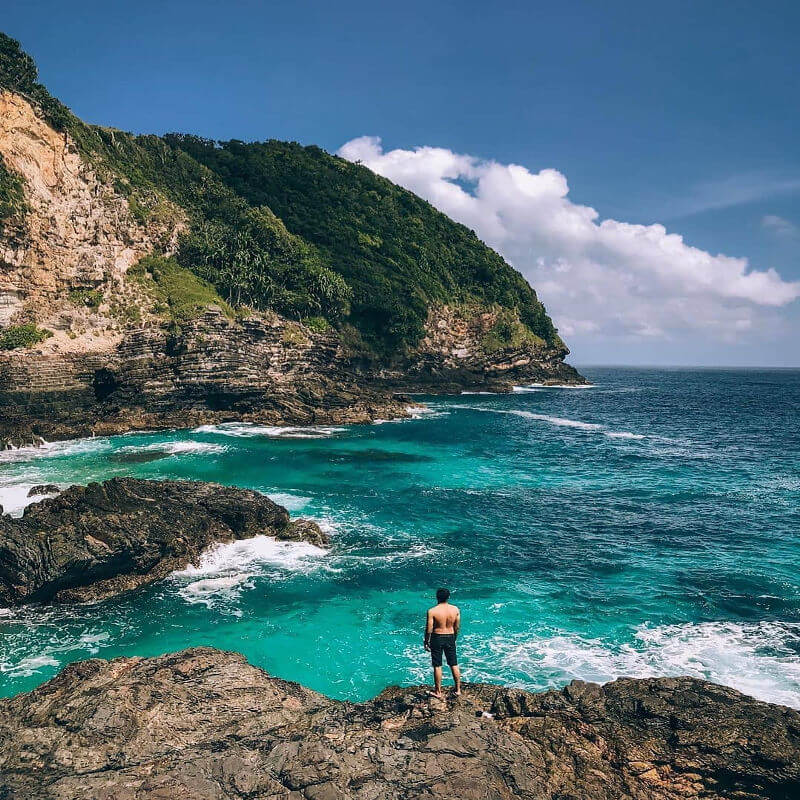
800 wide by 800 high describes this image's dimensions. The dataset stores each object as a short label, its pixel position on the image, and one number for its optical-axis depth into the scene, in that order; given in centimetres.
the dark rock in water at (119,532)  1889
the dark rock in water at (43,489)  2967
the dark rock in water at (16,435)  4466
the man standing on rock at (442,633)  1034
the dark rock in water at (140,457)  4022
